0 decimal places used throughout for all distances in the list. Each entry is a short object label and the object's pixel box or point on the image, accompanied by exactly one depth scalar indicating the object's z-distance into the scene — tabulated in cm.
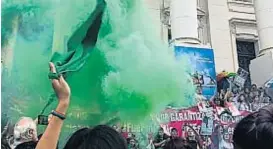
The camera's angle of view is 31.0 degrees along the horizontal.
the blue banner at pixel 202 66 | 855
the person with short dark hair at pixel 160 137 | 691
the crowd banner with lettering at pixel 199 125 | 710
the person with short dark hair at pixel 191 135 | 714
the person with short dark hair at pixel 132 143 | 672
